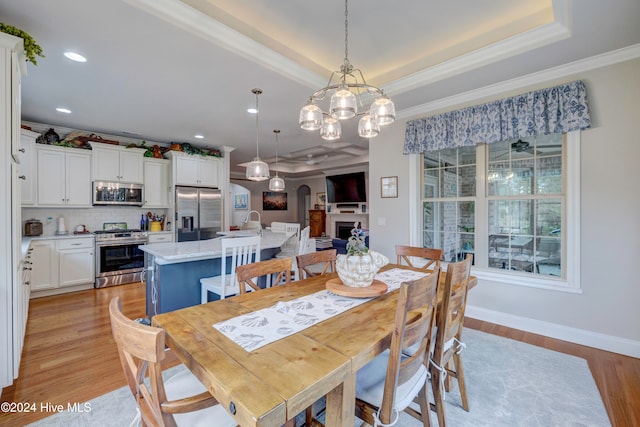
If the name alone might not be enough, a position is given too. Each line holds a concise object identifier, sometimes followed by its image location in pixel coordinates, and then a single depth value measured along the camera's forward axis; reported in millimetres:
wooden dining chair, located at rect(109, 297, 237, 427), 853
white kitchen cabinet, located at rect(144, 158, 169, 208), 5270
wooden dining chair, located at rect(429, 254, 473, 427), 1485
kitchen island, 2697
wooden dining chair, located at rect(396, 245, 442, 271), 2525
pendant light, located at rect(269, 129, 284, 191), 4816
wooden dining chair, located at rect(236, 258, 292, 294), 1786
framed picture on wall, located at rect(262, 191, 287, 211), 10938
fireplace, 9047
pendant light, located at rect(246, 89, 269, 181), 3742
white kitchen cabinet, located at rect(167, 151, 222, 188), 5328
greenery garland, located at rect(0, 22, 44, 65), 1913
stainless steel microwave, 4770
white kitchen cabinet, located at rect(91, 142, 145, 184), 4703
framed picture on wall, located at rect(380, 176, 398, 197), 3922
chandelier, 1939
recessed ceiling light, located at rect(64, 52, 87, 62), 2465
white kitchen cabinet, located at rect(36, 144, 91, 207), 4262
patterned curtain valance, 2656
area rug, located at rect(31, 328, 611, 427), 1752
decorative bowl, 1715
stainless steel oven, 4567
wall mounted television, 8469
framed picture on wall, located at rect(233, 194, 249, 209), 9952
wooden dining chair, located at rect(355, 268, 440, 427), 1146
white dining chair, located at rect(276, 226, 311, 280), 3535
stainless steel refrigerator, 5289
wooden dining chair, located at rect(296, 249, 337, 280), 2193
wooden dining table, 835
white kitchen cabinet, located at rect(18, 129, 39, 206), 4035
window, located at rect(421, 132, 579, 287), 2883
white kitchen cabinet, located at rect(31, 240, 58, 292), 3991
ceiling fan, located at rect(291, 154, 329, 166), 7539
